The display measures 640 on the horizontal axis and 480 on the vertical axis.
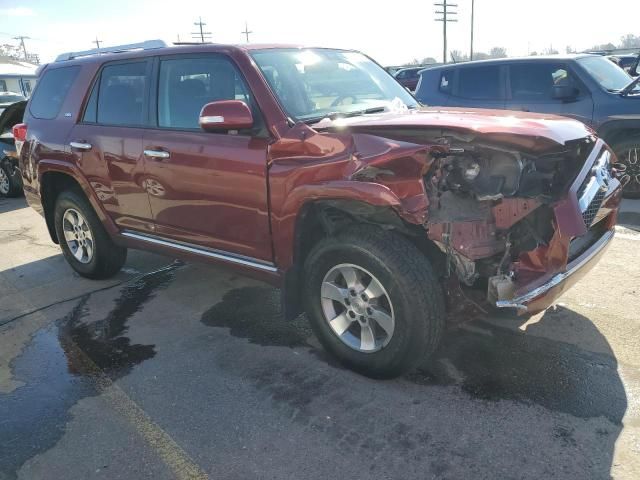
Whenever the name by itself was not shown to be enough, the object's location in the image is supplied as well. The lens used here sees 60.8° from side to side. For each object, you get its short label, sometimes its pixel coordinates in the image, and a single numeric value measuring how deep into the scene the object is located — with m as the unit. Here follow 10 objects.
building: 40.81
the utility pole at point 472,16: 47.07
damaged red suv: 2.80
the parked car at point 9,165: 9.37
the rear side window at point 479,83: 7.57
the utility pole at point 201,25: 58.50
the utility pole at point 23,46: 85.62
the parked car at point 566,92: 6.73
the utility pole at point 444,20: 49.97
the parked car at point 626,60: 14.03
